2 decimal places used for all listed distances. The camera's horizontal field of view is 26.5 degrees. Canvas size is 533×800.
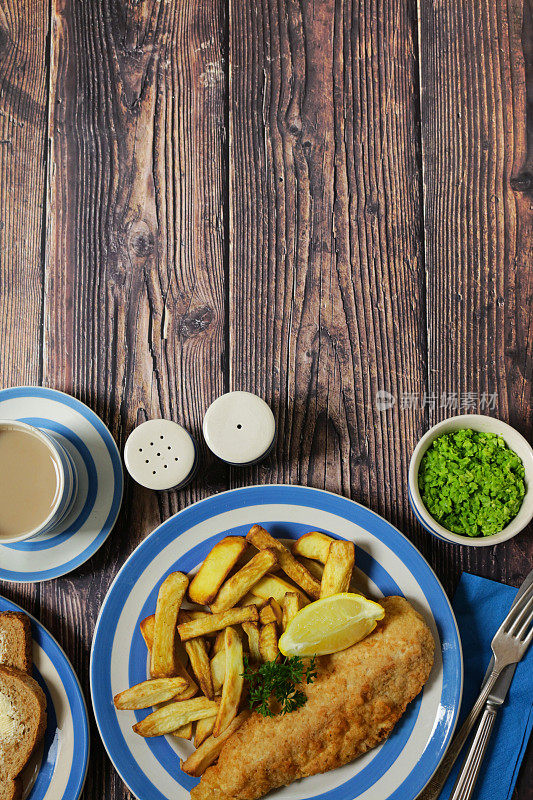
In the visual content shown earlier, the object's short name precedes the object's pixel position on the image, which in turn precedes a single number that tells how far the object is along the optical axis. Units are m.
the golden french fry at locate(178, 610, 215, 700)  0.80
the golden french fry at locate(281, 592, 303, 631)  0.79
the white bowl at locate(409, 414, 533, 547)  0.80
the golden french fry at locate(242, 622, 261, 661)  0.80
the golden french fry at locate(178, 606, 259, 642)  0.80
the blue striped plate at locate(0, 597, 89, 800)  0.82
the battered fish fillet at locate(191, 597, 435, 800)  0.78
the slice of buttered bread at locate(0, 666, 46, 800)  0.82
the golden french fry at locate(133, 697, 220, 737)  0.79
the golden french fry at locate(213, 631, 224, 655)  0.81
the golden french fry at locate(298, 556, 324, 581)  0.83
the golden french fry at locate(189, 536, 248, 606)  0.80
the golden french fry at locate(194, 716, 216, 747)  0.80
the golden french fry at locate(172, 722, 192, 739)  0.80
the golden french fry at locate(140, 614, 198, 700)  0.81
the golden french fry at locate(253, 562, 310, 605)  0.81
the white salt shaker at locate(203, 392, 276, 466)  0.81
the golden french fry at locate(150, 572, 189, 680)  0.80
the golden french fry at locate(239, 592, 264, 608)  0.82
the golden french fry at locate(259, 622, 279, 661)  0.79
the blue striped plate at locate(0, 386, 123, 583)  0.85
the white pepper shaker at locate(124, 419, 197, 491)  0.82
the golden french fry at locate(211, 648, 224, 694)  0.80
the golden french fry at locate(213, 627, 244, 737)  0.78
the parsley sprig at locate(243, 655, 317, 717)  0.78
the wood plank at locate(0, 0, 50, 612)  0.90
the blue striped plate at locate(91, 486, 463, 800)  0.80
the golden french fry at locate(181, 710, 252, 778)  0.78
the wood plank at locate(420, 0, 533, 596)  0.88
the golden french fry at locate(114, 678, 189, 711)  0.80
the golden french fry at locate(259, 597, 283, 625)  0.80
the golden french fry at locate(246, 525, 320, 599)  0.81
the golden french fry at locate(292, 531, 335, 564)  0.81
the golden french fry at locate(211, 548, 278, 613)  0.80
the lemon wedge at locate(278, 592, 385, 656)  0.78
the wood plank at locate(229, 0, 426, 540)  0.87
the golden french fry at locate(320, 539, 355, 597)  0.79
